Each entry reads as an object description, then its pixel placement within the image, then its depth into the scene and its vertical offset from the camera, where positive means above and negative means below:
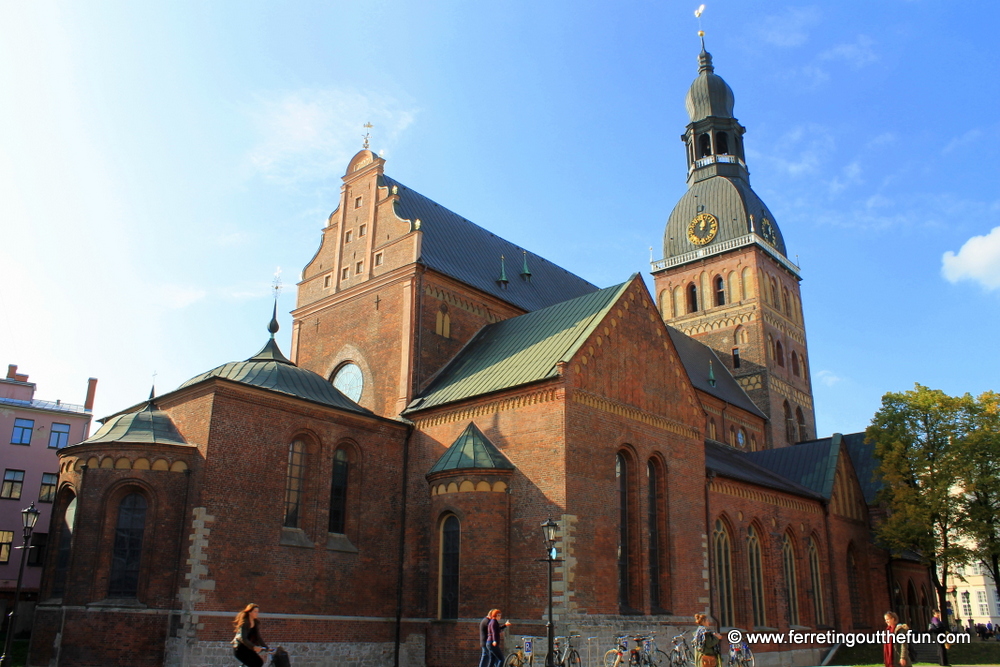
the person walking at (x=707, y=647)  16.05 -0.96
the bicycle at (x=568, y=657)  20.20 -1.50
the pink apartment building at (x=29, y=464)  39.47 +5.94
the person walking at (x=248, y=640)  11.45 -0.69
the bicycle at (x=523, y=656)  20.33 -1.50
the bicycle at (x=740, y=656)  23.84 -1.68
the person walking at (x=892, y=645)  16.53 -0.91
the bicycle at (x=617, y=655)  21.25 -1.51
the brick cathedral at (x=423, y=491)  21.39 +2.93
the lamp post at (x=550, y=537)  19.56 +1.28
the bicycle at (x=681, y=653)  23.17 -1.62
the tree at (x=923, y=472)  34.66 +5.24
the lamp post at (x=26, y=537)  20.84 +1.28
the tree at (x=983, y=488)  33.94 +4.43
